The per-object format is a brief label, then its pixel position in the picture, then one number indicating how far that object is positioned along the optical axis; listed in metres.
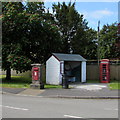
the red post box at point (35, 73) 17.08
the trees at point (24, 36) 20.58
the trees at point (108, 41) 38.91
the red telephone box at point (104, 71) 22.33
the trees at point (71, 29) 31.62
